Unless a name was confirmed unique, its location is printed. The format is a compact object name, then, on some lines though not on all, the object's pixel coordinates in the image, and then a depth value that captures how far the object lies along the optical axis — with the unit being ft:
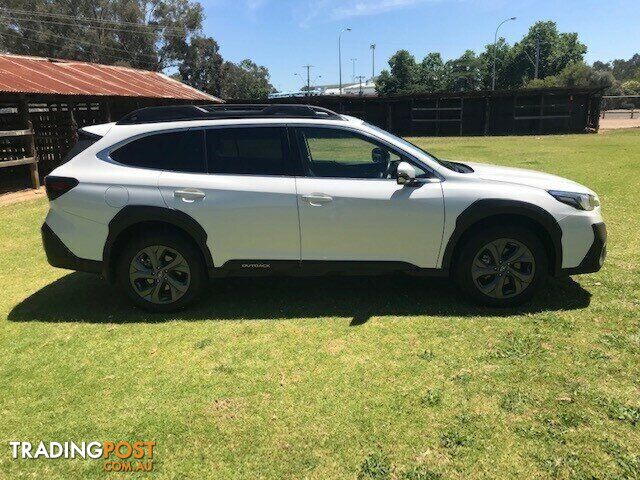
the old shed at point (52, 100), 40.91
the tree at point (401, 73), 302.45
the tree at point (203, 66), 231.71
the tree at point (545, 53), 271.08
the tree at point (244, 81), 270.67
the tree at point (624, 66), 496.72
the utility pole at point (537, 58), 251.44
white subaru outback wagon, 13.92
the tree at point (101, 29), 178.50
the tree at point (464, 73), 341.41
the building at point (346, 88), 449.43
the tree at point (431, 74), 317.01
